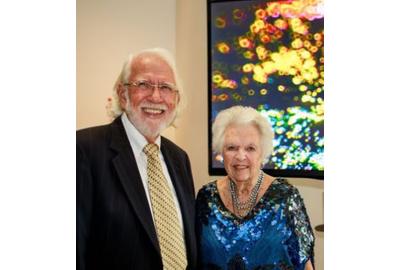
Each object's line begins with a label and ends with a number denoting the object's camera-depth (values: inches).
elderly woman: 46.4
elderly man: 44.3
